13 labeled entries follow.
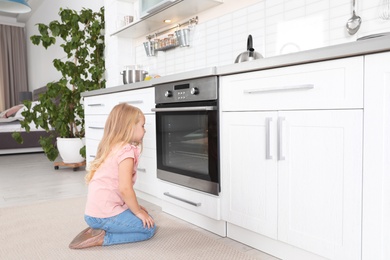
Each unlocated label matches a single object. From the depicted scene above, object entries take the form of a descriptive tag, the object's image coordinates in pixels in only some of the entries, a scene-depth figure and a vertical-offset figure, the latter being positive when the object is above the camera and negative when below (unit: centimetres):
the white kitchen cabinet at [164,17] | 265 +79
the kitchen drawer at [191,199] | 182 -54
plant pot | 402 -47
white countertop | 112 +19
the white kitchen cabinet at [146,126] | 238 -13
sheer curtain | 812 +110
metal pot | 314 +30
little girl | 169 -43
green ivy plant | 391 +39
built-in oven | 180 -15
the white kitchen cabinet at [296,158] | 122 -22
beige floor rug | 160 -69
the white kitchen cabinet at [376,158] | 111 -18
